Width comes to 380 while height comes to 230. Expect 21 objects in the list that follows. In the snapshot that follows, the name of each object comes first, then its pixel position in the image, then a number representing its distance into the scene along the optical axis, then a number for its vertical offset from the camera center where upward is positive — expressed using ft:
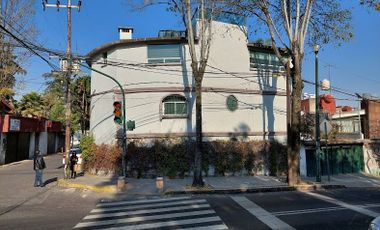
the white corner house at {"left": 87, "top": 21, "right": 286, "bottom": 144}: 68.80 +11.68
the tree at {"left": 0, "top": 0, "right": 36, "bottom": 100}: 98.94 +23.22
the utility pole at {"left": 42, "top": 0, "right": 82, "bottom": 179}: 63.76 +7.32
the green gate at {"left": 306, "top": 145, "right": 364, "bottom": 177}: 75.92 -2.38
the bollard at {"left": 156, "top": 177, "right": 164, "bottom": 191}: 51.49 -4.78
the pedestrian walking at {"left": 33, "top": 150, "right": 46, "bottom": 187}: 57.77 -2.87
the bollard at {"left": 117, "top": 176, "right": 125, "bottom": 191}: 53.01 -5.07
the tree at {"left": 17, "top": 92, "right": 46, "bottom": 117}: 156.53 +20.16
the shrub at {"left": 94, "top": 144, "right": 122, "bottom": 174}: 67.10 -1.73
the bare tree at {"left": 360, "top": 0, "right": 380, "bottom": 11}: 39.76 +15.87
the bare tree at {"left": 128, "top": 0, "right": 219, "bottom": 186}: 53.83 +14.99
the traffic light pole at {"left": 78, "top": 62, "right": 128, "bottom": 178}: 56.27 +0.87
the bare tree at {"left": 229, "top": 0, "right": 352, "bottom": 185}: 57.62 +14.82
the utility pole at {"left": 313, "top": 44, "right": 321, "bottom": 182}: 62.64 +4.63
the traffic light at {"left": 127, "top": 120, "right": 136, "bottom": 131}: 56.54 +3.65
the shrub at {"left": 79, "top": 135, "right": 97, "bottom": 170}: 70.54 -0.25
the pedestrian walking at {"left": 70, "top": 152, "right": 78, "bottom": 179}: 65.57 -2.72
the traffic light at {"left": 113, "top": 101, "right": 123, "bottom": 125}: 52.54 +5.10
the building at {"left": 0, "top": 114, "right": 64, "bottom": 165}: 95.86 +3.90
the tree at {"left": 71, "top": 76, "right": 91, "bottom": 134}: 129.80 +18.08
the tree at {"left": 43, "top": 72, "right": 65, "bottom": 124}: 160.54 +21.85
